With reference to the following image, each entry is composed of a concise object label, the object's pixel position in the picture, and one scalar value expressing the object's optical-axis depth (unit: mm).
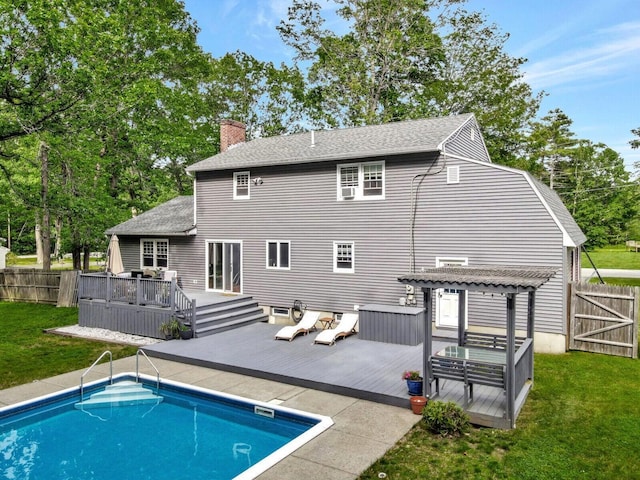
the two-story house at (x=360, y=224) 12547
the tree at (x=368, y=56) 28922
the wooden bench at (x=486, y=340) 9590
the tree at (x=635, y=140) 32062
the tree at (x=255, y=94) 35219
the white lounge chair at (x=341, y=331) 12836
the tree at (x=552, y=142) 42688
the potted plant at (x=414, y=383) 8364
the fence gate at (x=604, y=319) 11828
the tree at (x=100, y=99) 17844
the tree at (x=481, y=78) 30359
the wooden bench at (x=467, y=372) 7469
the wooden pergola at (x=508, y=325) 7293
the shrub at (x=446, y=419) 7195
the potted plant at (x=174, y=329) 13586
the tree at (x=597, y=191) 45625
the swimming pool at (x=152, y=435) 6523
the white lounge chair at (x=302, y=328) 13407
